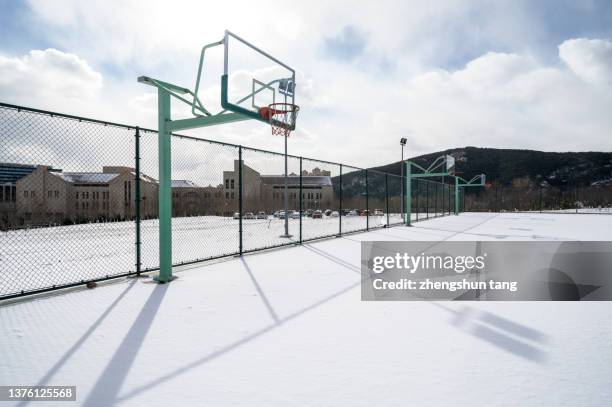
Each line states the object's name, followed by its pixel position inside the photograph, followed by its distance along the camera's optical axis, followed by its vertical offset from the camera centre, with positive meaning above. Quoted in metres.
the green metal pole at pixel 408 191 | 20.19 +0.86
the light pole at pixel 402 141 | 24.67 +4.44
